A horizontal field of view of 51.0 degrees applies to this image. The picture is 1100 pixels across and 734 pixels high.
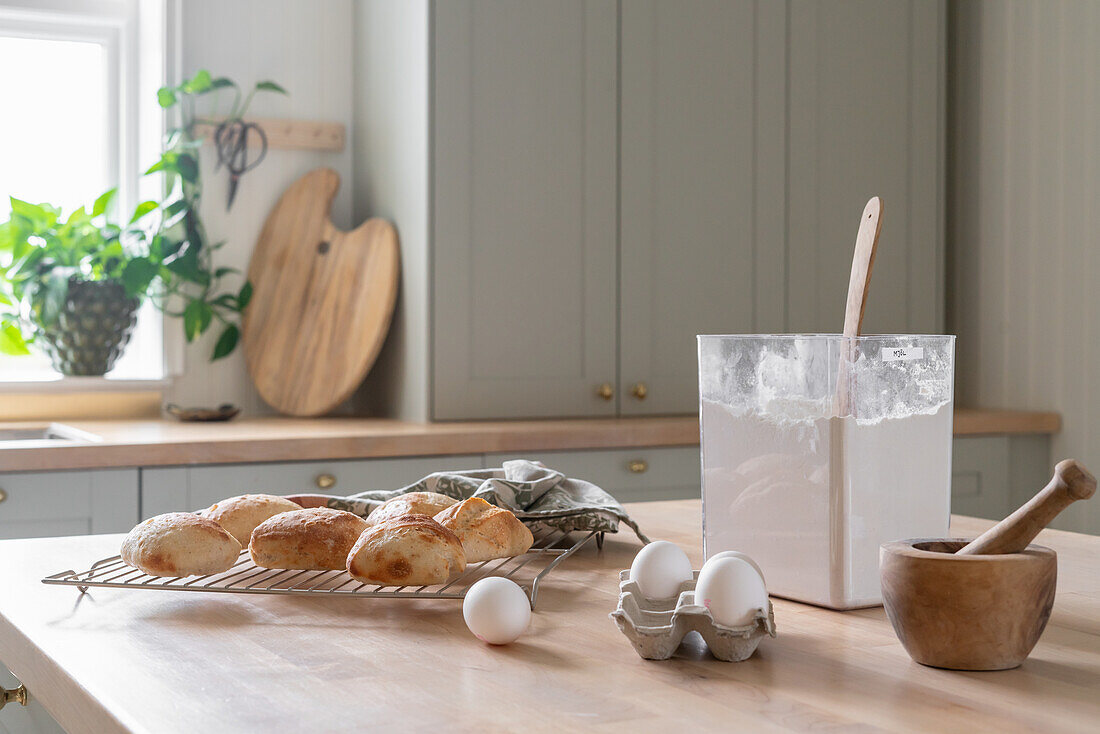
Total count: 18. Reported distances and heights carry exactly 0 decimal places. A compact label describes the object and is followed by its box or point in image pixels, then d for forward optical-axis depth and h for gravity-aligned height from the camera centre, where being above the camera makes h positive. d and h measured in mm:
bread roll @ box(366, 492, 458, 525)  845 -132
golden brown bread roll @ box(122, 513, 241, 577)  766 -144
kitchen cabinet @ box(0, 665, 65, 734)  851 -305
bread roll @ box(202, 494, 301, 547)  876 -138
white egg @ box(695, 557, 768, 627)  632 -143
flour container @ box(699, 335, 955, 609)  738 -79
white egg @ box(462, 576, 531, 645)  654 -159
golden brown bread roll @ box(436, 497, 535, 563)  817 -140
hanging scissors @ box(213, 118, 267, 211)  2717 +441
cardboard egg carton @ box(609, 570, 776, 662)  625 -163
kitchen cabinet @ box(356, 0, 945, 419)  2463 +350
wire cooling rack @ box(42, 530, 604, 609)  746 -174
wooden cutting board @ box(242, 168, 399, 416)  2564 +76
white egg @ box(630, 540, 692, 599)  699 -145
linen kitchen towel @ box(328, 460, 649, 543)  987 -146
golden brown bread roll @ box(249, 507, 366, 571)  789 -145
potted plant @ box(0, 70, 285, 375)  2541 +141
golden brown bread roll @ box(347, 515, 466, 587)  741 -144
